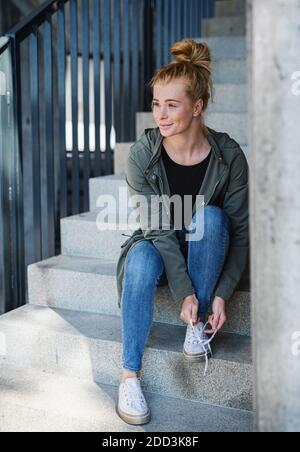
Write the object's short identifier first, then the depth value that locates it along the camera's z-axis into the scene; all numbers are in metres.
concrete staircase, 1.94
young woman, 1.93
